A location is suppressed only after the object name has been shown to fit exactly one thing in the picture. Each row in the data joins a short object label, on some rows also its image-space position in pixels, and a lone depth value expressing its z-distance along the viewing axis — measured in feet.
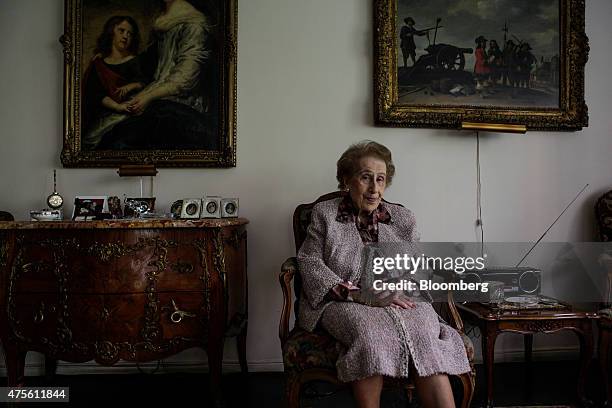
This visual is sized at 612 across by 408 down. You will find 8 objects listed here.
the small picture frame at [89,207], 7.51
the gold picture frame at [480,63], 8.55
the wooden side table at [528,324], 6.52
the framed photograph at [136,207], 7.38
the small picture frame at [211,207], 7.85
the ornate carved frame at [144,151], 8.30
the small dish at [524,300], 6.89
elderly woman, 4.96
